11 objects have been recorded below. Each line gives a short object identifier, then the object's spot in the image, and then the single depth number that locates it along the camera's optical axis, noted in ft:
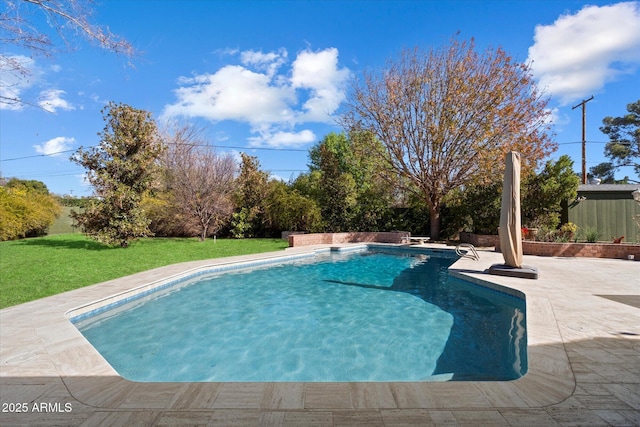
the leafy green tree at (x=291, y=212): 61.93
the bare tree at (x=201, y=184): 58.13
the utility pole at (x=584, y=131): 78.59
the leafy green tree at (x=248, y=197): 63.87
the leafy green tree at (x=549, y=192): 46.60
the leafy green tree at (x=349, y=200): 62.75
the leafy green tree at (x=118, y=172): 43.96
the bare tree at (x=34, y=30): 11.91
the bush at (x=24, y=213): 55.12
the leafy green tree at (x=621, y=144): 97.63
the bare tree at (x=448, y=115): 48.42
